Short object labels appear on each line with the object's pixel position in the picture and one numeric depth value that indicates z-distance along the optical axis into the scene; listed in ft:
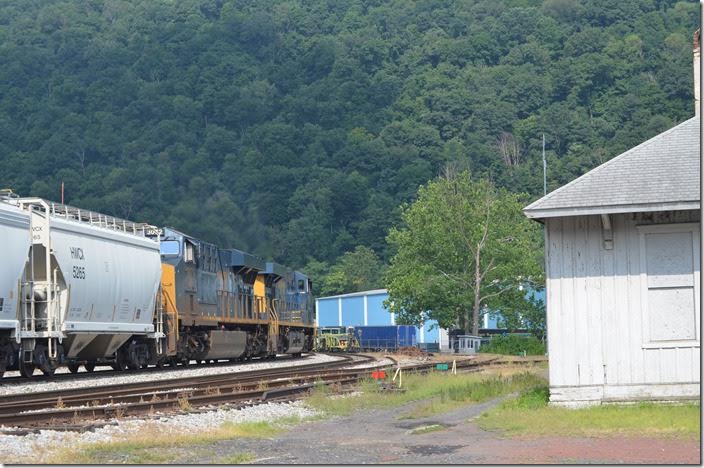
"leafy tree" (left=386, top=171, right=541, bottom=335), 230.07
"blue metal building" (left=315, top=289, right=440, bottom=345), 308.19
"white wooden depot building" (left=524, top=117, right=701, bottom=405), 57.16
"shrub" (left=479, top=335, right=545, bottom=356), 182.39
